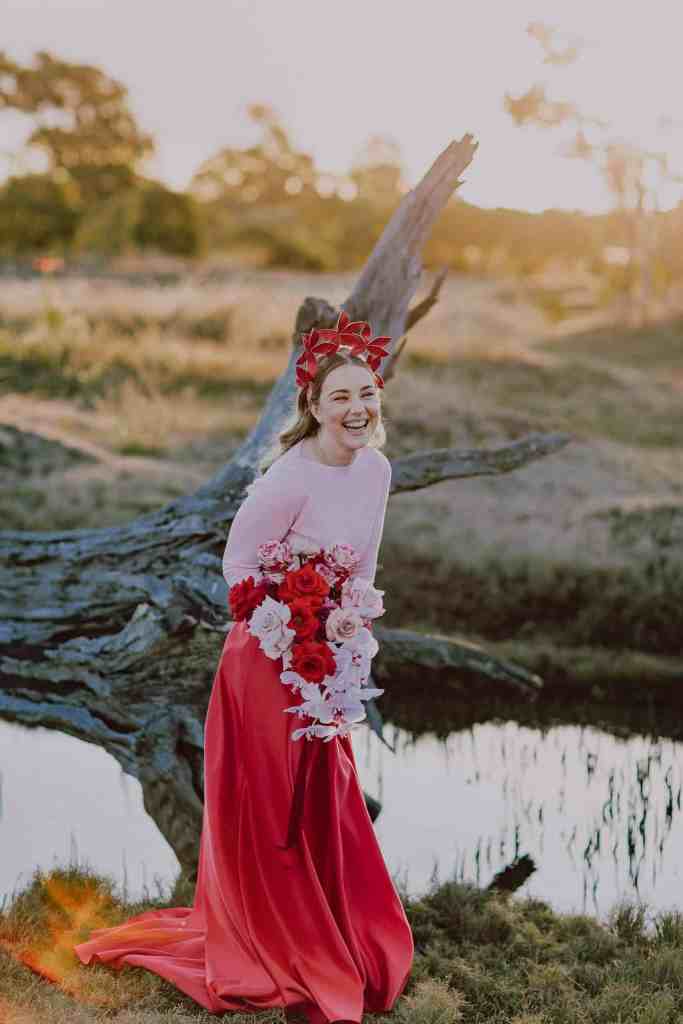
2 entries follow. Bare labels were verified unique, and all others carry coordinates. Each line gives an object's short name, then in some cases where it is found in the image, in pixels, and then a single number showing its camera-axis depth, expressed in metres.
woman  4.11
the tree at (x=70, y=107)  45.75
